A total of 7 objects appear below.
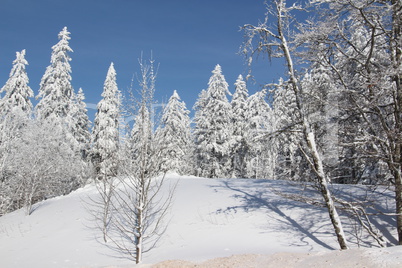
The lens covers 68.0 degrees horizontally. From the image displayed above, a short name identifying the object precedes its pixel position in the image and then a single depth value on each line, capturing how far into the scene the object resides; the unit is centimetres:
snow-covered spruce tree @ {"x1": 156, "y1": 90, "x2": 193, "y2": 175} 3067
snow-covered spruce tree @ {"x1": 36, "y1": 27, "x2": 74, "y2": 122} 2869
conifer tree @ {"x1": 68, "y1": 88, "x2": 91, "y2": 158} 3388
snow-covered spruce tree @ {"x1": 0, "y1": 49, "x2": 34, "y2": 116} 2760
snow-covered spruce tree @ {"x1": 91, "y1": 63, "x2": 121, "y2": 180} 2873
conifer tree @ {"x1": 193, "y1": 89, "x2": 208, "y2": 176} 3266
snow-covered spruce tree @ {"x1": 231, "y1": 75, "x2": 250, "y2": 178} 3456
